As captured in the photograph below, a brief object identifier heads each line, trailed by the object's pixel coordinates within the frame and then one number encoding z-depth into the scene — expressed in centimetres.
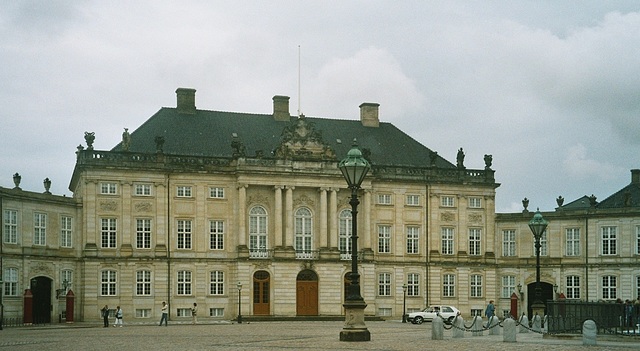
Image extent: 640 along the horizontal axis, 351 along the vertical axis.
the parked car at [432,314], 6362
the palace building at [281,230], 6788
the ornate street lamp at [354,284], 3406
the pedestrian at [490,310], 5841
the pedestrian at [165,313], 5850
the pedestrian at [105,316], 5716
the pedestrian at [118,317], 5747
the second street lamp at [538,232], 4747
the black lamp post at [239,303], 6473
